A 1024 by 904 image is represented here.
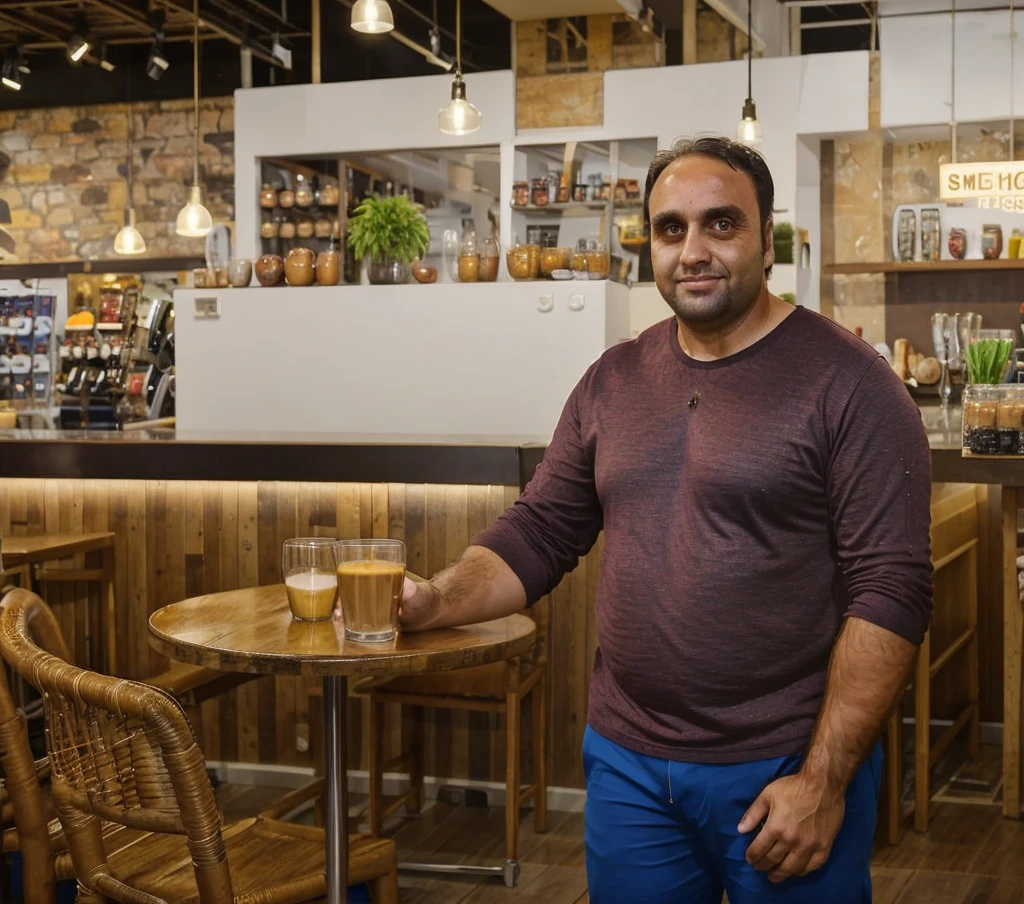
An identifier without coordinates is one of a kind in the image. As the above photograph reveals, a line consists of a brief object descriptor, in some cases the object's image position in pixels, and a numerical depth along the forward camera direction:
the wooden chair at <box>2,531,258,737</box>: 3.49
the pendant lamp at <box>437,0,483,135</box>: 6.82
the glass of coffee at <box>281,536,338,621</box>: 2.38
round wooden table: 2.08
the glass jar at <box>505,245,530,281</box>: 5.98
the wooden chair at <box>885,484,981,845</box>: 3.79
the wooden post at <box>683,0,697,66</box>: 9.25
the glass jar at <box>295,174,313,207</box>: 9.85
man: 1.58
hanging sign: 7.08
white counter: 6.05
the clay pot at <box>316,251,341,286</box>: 6.28
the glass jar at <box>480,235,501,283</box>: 6.09
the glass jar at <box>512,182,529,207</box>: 9.20
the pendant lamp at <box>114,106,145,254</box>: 10.14
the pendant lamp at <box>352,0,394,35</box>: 6.13
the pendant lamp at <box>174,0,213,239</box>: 8.43
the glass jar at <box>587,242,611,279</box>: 5.98
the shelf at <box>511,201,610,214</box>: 9.23
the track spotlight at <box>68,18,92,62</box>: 9.46
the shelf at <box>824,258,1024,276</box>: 8.51
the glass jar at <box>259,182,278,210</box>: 9.84
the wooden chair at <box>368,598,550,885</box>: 3.49
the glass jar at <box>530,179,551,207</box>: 9.19
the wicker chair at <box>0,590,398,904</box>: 1.82
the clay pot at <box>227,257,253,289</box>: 6.50
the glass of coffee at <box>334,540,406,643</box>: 2.02
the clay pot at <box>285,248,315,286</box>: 6.26
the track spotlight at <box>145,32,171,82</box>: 9.71
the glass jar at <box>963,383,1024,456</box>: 3.57
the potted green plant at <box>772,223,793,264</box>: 8.45
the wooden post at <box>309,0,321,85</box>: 10.23
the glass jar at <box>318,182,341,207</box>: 9.94
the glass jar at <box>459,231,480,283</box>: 6.09
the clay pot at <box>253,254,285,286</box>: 6.35
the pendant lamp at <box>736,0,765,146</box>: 7.09
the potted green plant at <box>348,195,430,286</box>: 6.03
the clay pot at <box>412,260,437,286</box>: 6.29
